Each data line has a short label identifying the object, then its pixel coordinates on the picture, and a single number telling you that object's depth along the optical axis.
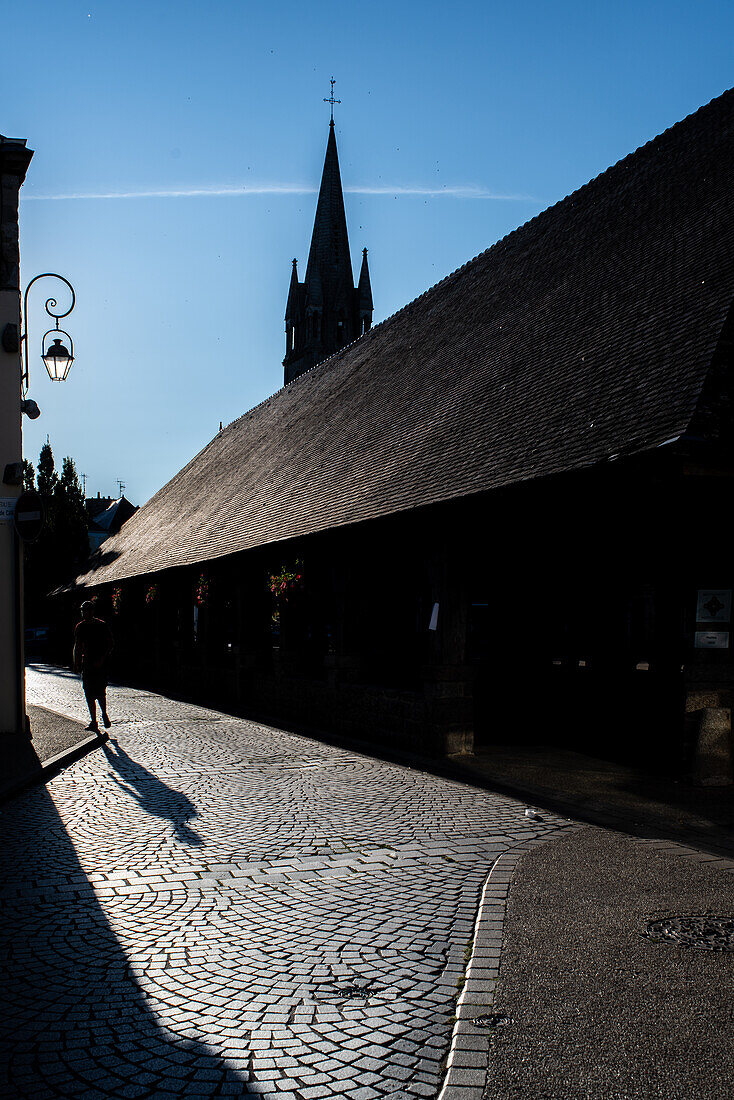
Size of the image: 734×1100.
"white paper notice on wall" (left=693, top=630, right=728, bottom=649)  8.67
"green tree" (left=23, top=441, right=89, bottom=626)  47.16
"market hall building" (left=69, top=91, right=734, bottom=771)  8.95
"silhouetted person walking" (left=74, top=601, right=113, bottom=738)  12.90
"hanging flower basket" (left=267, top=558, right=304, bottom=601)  14.95
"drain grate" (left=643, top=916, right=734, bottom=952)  4.30
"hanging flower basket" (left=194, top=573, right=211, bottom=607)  19.25
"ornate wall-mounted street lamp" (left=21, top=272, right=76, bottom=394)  12.89
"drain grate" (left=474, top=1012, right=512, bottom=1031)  3.52
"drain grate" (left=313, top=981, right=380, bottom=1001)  3.91
